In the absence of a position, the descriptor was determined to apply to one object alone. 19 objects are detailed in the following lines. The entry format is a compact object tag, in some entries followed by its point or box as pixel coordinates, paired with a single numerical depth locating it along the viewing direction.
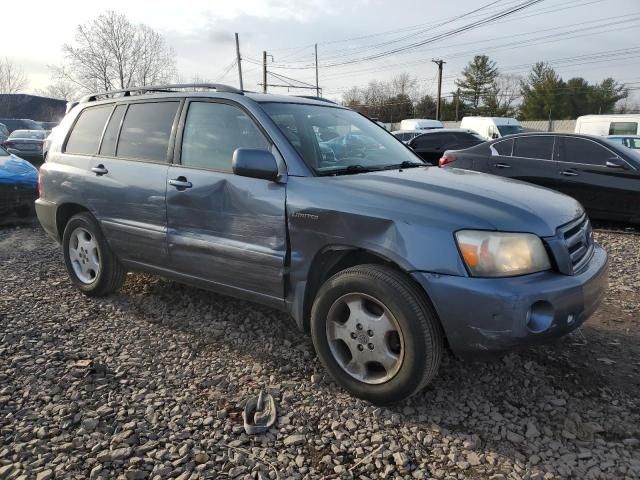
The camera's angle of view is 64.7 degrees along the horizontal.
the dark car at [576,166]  6.85
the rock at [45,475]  2.19
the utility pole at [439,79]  42.47
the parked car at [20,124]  23.76
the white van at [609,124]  15.94
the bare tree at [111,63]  41.53
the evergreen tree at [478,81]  62.66
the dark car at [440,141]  13.70
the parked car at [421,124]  24.98
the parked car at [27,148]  15.21
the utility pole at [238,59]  40.52
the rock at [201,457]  2.32
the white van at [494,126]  21.06
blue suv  2.41
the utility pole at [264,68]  44.33
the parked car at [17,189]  7.21
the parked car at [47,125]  24.76
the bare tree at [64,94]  48.71
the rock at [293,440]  2.44
